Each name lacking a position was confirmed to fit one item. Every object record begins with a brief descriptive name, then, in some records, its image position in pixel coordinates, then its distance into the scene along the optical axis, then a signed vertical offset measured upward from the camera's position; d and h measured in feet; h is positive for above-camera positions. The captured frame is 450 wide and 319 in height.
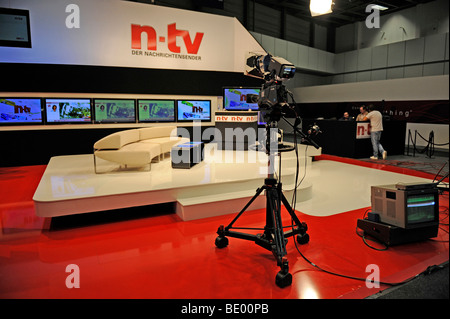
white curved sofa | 15.25 -1.40
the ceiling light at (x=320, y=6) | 17.53 +6.70
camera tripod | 7.46 -3.17
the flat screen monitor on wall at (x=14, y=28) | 19.65 +6.00
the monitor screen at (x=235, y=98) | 27.63 +2.18
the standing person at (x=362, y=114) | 27.97 +0.80
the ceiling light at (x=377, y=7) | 39.86 +15.16
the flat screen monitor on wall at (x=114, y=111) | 23.80 +0.84
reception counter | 27.30 -1.43
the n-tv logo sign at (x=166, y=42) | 24.36 +6.56
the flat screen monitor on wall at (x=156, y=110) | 25.29 +0.93
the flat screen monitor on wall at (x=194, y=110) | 26.89 +1.05
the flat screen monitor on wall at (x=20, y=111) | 21.22 +0.70
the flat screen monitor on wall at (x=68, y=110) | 22.41 +0.79
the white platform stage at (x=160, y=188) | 11.31 -2.70
